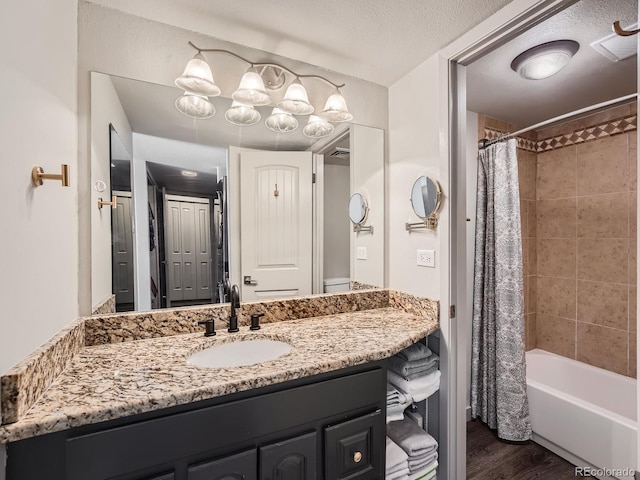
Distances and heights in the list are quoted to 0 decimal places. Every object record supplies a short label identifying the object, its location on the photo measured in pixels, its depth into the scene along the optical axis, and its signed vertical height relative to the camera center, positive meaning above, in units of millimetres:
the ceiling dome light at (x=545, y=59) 1552 +958
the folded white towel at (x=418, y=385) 1384 -680
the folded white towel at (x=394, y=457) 1310 -960
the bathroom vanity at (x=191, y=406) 730 -471
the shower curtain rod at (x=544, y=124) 1607 +700
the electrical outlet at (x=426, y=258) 1570 -106
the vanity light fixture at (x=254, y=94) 1354 +708
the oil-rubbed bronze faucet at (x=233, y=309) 1361 -315
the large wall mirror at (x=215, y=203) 1293 +184
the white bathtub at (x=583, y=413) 1603 -1104
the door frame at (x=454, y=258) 1504 -99
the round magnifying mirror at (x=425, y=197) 1531 +217
